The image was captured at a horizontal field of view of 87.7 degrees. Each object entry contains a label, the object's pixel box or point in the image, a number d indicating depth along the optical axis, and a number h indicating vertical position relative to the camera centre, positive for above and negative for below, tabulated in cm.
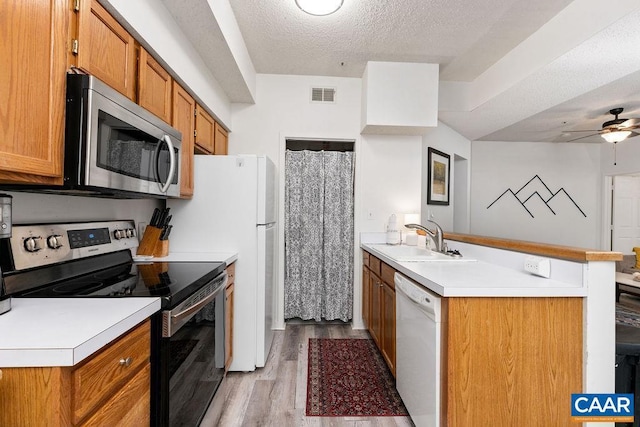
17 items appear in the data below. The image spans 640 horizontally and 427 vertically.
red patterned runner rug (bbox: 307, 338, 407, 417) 202 -116
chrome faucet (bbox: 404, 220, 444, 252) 258 -15
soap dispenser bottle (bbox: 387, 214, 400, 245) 330 -16
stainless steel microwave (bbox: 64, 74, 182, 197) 115 +28
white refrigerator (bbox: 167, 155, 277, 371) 244 -5
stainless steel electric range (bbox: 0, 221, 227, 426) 122 -31
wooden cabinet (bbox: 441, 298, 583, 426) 140 -60
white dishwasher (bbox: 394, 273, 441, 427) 146 -67
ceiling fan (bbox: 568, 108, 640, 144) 346 +98
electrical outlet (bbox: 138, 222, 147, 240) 228 -11
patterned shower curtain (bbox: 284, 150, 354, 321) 354 -19
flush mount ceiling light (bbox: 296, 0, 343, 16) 212 +135
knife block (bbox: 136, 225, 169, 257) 217 -20
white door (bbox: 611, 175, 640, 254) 513 +11
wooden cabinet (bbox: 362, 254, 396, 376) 225 -72
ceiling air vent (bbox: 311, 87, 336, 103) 346 +126
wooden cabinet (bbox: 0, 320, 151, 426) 75 -44
